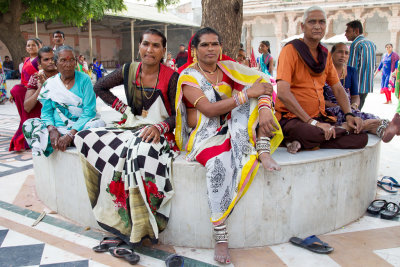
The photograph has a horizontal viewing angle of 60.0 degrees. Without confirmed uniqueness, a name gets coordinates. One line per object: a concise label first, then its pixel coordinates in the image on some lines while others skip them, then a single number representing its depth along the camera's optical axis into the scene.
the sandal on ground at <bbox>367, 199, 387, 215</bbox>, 2.98
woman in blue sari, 3.07
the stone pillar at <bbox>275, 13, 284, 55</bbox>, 22.17
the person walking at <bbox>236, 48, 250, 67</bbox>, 8.36
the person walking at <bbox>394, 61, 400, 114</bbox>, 8.74
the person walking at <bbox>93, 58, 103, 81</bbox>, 17.60
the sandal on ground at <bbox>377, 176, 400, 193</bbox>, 3.52
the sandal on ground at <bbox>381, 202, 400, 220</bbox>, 2.87
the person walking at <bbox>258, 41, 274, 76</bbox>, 7.98
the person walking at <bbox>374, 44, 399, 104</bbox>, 10.76
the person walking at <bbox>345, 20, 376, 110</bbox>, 4.96
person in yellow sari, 2.31
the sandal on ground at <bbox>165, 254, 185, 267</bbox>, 2.21
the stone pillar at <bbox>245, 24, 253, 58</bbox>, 23.95
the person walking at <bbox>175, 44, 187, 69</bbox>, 9.40
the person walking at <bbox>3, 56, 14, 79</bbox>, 15.84
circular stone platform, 2.42
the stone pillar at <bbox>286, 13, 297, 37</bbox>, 21.53
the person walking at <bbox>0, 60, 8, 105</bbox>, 9.85
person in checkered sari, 2.37
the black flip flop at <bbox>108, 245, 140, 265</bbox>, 2.26
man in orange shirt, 2.76
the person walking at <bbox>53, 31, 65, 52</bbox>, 5.42
